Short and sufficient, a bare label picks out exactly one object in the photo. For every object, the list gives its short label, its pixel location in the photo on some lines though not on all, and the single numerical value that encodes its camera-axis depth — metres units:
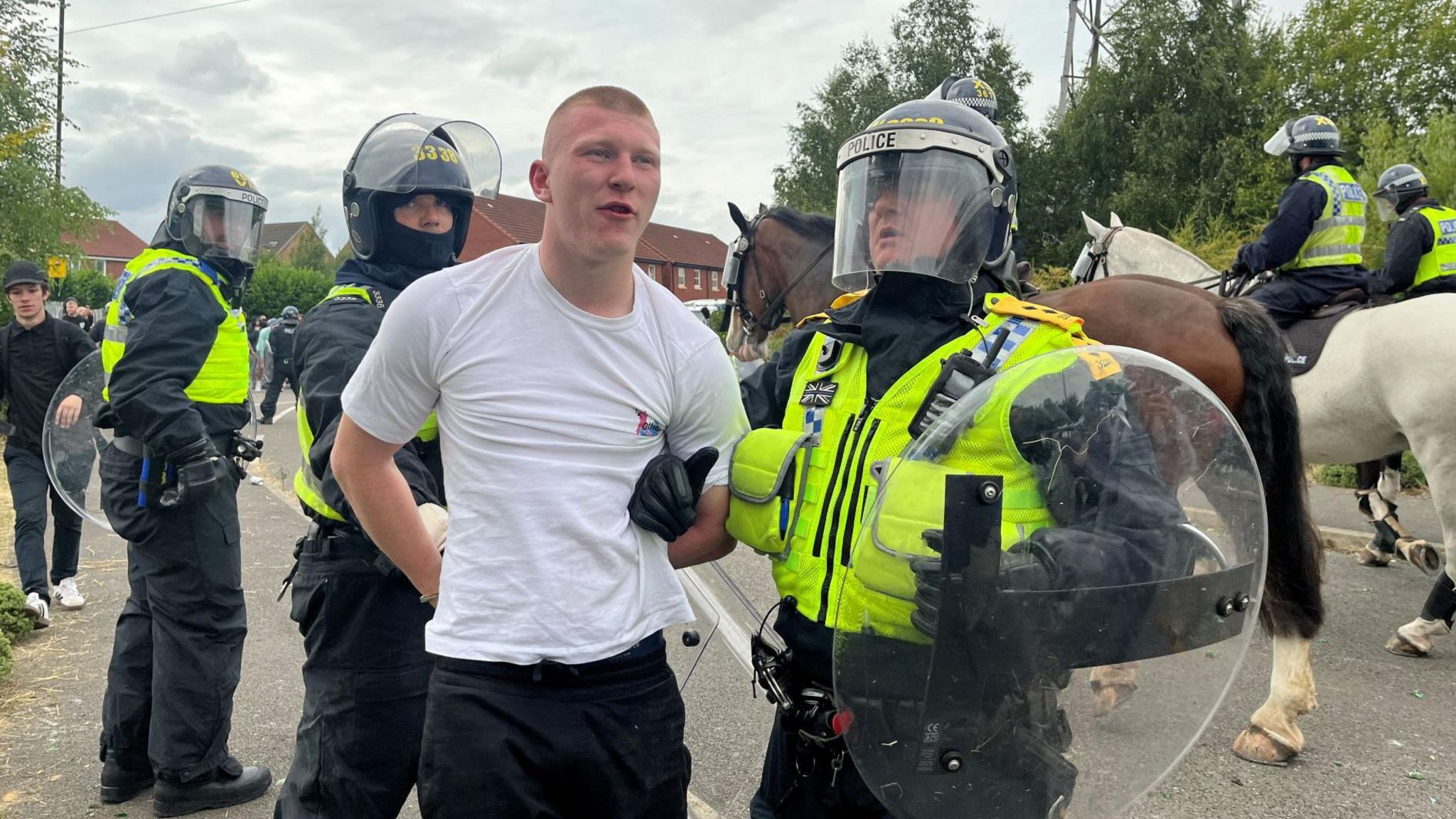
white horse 5.29
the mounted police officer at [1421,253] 6.68
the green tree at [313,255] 66.94
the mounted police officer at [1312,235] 6.06
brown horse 4.00
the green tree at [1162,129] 26.39
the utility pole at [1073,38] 26.31
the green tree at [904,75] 35.31
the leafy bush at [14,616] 5.45
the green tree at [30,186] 16.27
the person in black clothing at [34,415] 5.97
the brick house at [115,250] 65.99
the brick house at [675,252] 41.78
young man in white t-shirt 1.85
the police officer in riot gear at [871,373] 1.98
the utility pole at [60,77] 21.64
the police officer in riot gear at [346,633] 2.49
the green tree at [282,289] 48.16
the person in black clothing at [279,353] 16.02
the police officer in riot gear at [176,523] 3.54
